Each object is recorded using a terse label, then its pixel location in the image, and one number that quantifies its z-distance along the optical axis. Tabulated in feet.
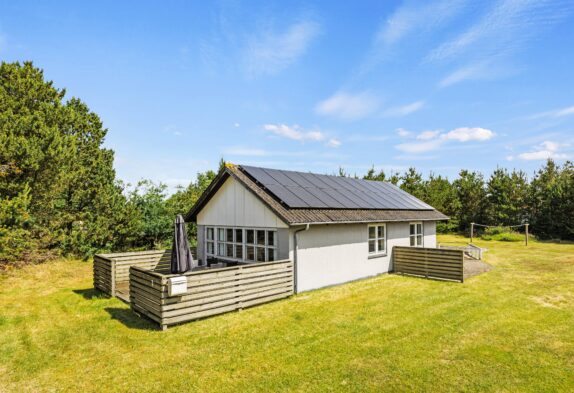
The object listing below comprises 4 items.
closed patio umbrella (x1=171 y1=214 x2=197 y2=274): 32.94
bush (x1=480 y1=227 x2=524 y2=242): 105.50
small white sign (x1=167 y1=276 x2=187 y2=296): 26.99
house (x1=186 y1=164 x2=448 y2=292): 39.19
